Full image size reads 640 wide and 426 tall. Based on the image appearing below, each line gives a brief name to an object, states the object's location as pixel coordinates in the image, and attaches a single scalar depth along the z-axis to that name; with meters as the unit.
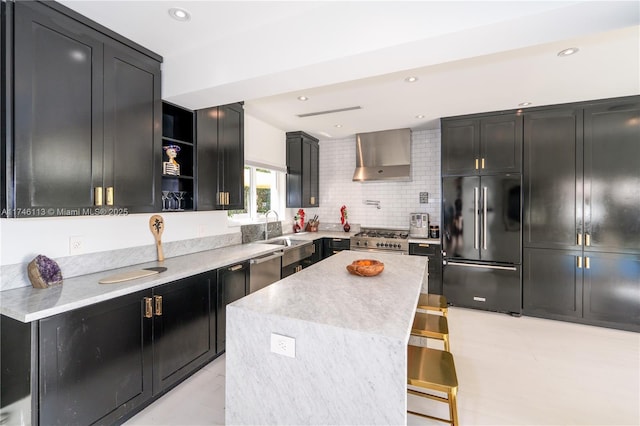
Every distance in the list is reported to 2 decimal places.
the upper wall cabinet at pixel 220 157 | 2.87
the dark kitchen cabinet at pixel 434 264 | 4.18
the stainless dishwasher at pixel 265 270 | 3.07
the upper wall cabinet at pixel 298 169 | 4.96
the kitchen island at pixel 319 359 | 1.22
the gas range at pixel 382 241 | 4.36
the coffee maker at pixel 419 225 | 4.61
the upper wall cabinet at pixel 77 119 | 1.65
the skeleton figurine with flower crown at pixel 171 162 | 2.64
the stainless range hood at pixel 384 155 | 4.69
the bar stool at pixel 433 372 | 1.44
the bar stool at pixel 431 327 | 1.87
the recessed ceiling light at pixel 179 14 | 1.85
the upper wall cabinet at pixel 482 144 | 3.79
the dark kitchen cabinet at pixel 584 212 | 3.36
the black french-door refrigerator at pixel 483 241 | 3.81
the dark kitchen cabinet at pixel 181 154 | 2.76
